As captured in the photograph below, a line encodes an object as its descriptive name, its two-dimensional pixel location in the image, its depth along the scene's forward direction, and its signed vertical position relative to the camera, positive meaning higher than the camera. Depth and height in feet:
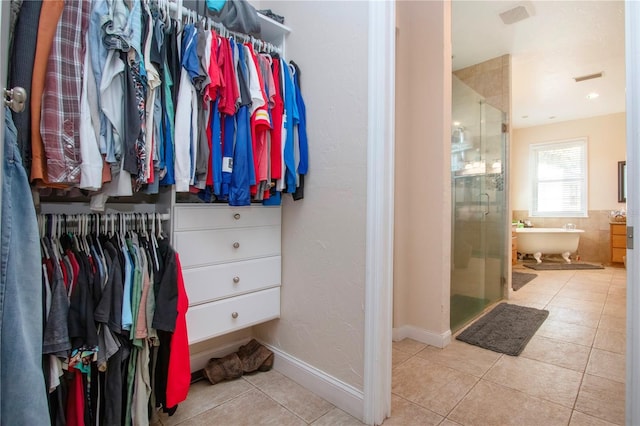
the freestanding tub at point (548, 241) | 18.53 -1.63
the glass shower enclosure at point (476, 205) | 8.60 +0.22
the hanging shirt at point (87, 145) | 3.73 +0.77
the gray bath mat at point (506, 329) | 7.47 -3.02
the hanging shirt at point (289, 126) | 5.48 +1.48
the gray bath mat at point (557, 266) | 16.82 -2.85
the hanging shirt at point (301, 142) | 5.66 +1.25
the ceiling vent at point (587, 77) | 13.50 +5.79
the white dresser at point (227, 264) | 5.04 -0.89
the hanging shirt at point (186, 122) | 4.57 +1.28
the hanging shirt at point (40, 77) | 3.49 +1.47
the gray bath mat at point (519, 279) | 13.00 -2.91
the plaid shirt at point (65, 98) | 3.54 +1.27
